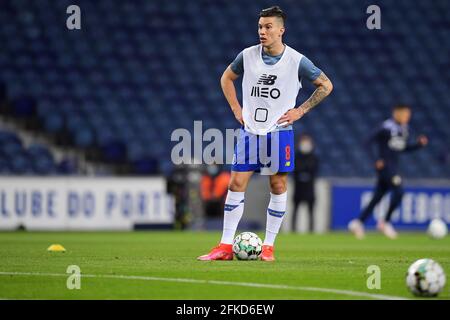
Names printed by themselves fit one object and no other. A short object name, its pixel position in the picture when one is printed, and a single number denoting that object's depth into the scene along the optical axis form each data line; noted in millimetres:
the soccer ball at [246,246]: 10008
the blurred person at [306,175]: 20703
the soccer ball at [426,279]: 7105
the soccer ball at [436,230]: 18078
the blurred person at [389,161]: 17922
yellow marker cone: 11758
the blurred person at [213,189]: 21250
